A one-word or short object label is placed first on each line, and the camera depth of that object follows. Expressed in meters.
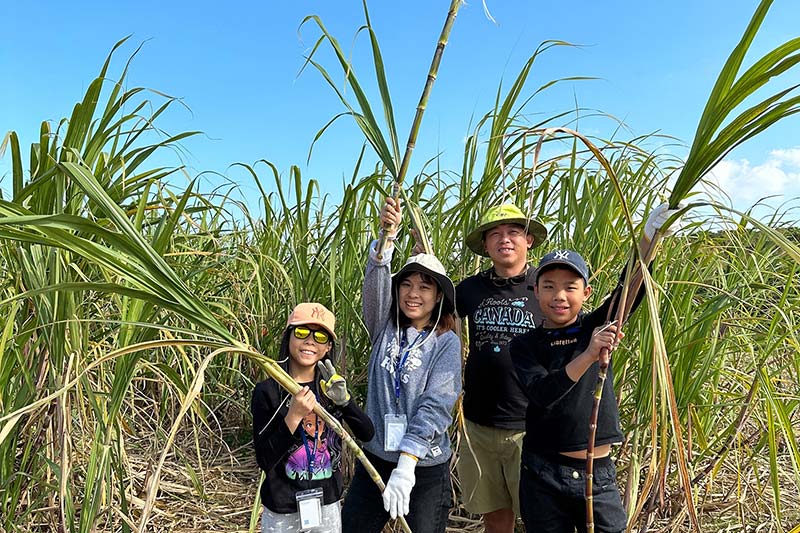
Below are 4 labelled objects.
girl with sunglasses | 1.54
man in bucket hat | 1.89
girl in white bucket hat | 1.64
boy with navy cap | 1.52
